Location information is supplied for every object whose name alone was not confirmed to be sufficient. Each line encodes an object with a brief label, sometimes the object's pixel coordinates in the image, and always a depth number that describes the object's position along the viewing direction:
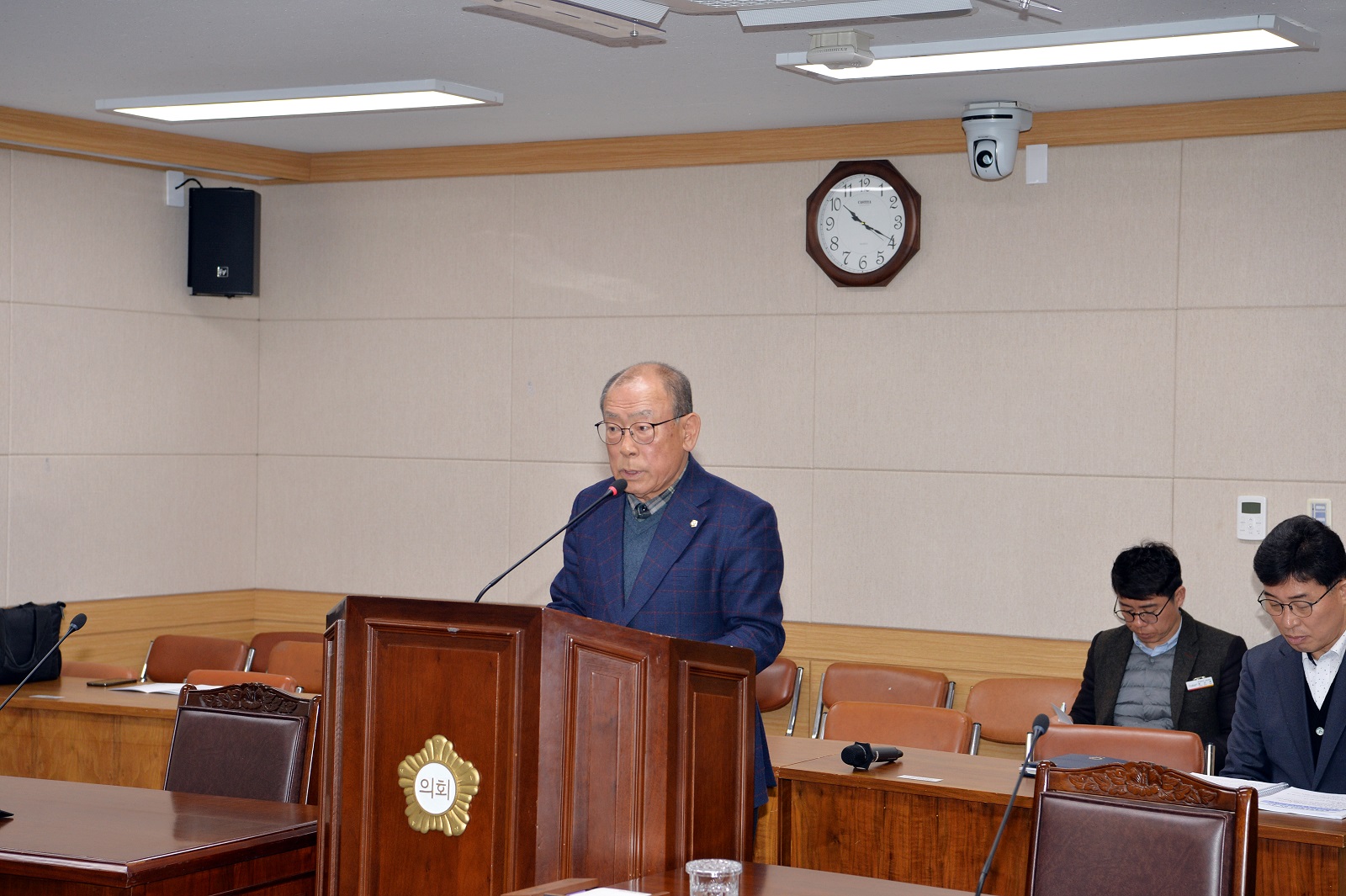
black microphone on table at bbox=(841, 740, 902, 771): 4.34
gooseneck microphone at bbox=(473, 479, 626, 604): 2.82
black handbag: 5.78
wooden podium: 2.41
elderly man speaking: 3.17
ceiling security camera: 5.73
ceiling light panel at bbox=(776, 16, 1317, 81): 4.31
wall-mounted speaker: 7.18
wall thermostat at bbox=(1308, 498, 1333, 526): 5.48
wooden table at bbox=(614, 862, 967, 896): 2.57
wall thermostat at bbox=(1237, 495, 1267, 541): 5.58
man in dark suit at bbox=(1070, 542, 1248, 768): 4.82
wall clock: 6.15
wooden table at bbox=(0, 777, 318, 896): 2.83
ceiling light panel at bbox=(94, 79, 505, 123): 5.37
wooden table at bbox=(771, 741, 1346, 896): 4.15
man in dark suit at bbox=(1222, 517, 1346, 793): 3.76
